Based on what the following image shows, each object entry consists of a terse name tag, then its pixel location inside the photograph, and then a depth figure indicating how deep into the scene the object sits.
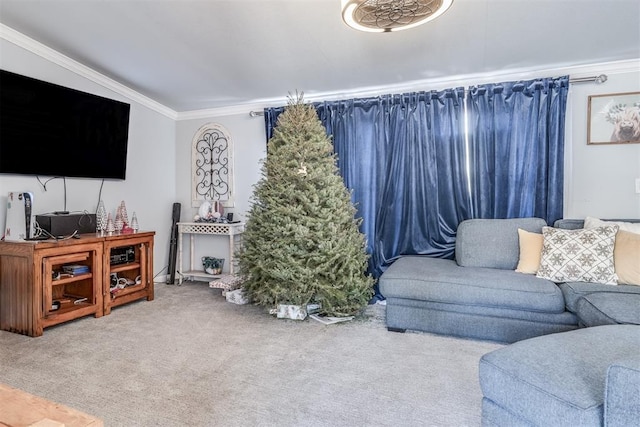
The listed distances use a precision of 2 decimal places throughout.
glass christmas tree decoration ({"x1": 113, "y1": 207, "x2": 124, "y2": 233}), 3.29
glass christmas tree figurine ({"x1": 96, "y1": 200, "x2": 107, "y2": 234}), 3.19
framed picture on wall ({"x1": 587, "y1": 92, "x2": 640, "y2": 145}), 2.90
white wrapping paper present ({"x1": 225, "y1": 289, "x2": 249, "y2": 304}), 3.35
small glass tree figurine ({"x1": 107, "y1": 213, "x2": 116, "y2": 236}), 3.18
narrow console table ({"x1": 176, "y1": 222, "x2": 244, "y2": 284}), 3.91
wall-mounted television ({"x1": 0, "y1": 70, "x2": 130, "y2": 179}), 2.61
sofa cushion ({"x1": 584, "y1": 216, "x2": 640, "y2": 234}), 2.51
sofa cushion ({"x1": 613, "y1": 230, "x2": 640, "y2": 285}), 2.26
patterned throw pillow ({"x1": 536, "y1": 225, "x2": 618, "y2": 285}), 2.32
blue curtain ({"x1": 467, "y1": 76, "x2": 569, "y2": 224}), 2.96
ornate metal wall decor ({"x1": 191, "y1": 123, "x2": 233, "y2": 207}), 4.28
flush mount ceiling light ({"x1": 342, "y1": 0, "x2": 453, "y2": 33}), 1.64
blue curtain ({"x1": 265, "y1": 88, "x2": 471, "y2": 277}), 3.29
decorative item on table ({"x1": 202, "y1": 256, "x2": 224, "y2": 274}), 4.08
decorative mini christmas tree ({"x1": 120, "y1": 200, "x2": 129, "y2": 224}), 3.37
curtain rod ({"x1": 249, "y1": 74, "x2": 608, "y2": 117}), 2.94
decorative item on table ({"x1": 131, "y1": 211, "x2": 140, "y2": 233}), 3.42
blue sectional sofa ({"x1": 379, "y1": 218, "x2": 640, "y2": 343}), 2.23
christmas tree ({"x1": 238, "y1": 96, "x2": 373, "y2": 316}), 2.79
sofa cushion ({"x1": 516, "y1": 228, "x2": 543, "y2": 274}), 2.60
